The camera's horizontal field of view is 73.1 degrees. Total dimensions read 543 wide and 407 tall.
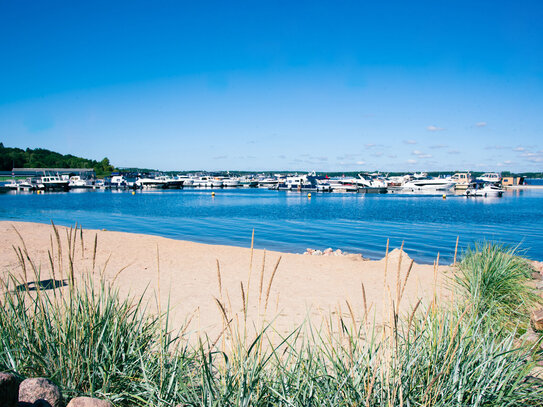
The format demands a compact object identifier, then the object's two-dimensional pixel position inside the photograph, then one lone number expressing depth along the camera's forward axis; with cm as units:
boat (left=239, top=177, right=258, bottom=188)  13988
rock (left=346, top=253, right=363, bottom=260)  1524
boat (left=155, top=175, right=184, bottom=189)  12004
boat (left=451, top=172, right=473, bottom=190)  9806
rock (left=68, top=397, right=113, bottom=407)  251
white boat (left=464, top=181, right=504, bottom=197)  7800
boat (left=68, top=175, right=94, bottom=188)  11075
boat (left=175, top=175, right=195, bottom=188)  12994
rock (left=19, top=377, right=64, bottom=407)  252
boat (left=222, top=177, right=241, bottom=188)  13218
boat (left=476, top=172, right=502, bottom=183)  10963
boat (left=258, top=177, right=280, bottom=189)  13915
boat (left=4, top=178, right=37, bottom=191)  9180
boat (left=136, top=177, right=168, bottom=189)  11794
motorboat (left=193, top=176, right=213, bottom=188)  13162
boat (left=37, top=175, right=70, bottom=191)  8994
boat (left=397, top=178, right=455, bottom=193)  9694
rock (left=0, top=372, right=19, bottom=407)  227
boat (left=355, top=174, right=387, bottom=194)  9881
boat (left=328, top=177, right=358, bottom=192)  10275
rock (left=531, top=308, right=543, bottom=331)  500
